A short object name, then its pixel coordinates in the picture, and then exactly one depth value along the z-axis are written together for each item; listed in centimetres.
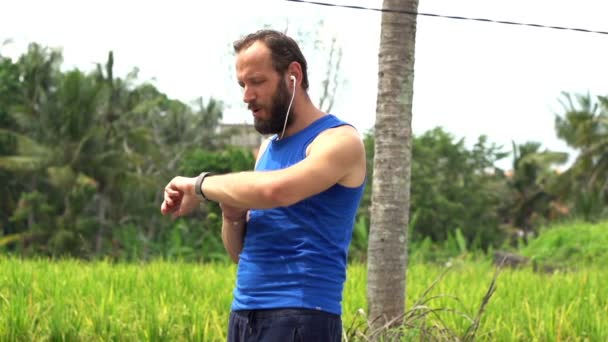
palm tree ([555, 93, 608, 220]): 3020
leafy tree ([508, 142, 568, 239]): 3834
